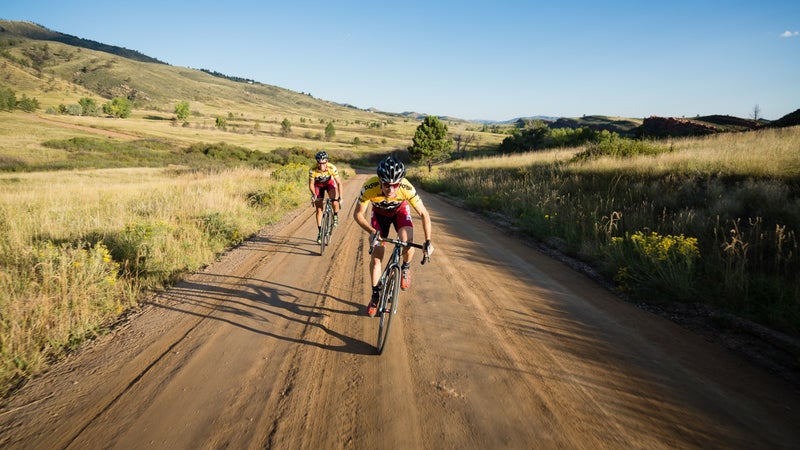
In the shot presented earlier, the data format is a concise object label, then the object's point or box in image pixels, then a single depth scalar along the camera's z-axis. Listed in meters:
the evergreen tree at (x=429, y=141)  50.72
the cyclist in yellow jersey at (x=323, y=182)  9.00
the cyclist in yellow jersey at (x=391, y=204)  4.59
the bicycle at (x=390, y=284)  4.42
